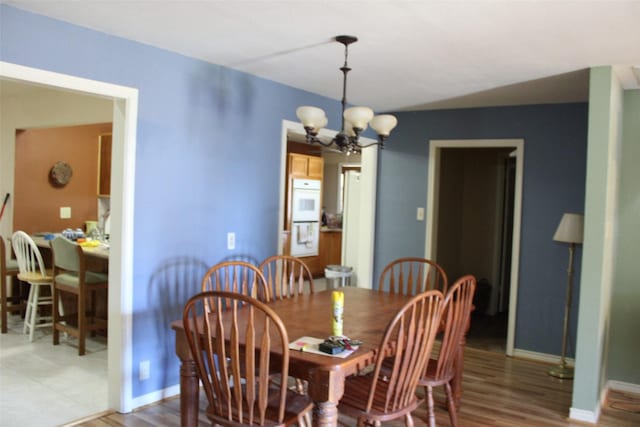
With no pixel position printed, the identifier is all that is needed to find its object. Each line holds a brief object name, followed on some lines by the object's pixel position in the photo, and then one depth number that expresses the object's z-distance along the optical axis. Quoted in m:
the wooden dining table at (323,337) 1.98
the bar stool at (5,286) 4.83
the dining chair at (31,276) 4.53
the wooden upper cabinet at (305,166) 7.67
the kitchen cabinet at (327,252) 8.14
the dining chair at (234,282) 2.90
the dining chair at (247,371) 1.94
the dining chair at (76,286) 4.16
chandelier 2.84
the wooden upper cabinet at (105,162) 5.84
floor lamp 4.03
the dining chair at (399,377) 2.14
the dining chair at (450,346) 2.58
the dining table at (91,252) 4.35
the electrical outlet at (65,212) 6.03
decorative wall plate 5.89
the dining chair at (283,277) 3.33
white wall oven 7.64
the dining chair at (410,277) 3.46
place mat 2.10
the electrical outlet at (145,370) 3.19
